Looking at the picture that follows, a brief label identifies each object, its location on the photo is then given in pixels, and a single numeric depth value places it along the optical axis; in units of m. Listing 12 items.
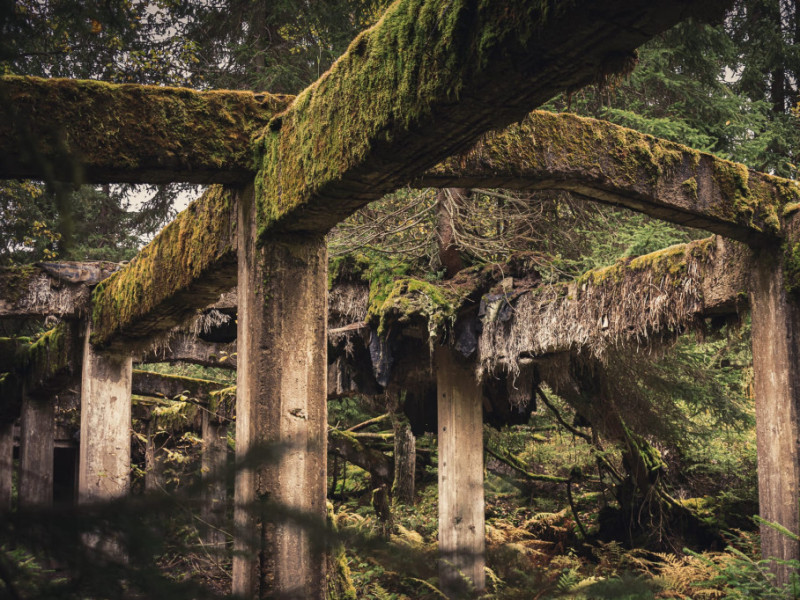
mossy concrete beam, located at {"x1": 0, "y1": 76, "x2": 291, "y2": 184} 4.43
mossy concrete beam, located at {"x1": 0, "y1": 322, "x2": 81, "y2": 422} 10.66
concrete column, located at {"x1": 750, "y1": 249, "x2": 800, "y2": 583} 6.59
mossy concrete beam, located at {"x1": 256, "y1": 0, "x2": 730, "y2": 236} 2.66
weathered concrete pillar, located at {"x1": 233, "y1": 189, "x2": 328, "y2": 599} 4.57
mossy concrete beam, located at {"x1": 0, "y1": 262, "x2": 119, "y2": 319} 9.14
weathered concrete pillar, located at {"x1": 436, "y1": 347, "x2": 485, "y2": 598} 10.29
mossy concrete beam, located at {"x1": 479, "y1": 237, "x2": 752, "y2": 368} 7.17
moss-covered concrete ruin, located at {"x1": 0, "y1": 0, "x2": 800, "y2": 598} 2.99
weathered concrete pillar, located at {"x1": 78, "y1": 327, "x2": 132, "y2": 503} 9.62
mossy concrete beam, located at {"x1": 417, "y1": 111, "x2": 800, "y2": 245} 4.95
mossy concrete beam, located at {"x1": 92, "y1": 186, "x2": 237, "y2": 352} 5.80
